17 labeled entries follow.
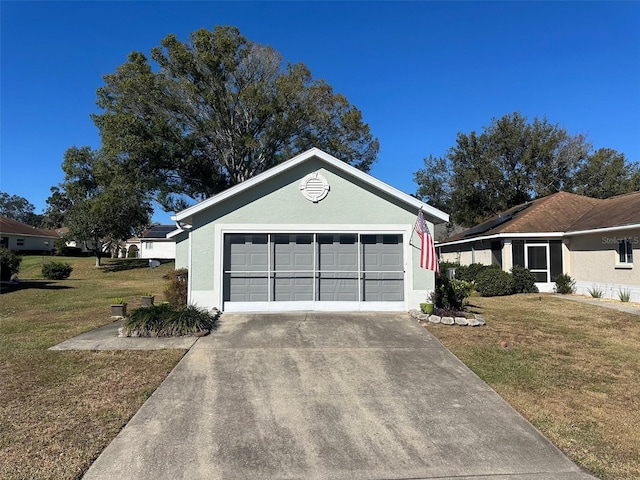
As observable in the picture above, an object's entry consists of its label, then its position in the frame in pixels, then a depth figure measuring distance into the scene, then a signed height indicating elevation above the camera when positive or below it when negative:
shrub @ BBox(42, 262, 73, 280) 26.56 -0.42
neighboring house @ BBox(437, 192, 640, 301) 14.86 +1.04
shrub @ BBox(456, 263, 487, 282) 19.17 -0.35
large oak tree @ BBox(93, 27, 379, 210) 21.25 +8.62
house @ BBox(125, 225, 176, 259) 50.78 +2.28
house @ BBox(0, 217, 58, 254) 43.38 +3.21
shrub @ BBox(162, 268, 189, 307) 12.47 -0.85
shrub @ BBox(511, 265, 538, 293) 17.78 -0.79
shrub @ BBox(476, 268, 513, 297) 17.44 -0.86
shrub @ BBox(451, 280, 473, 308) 11.26 -0.73
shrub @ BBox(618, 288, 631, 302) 14.50 -1.13
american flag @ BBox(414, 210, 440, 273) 10.62 +0.46
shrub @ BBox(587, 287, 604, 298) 15.91 -1.12
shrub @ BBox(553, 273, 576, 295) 17.58 -0.87
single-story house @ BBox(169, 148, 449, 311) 11.02 +0.67
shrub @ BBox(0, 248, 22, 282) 20.19 +0.04
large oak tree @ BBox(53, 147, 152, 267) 34.78 +4.51
